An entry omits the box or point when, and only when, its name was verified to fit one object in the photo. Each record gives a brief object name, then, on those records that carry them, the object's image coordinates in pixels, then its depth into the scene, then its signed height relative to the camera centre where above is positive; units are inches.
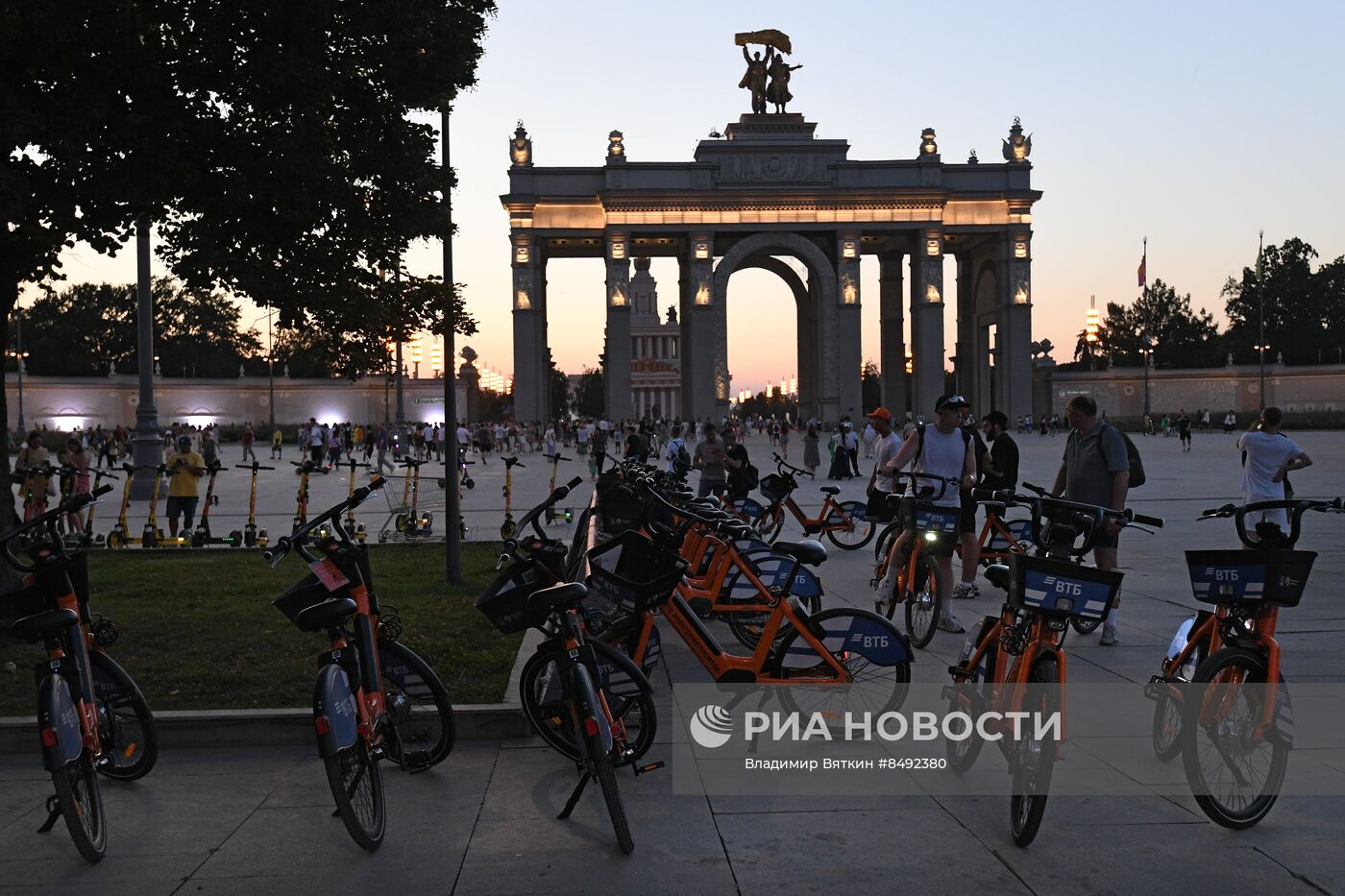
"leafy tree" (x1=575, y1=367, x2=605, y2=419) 5949.8 +94.5
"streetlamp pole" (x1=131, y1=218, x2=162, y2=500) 1017.5 +0.3
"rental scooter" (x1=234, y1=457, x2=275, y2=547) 673.6 -63.2
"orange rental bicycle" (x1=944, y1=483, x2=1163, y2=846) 194.5 -39.1
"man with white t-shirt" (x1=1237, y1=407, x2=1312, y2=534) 462.6 -21.4
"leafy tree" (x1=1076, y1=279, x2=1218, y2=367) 4692.4 +310.2
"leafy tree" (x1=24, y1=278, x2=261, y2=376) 3914.9 +296.7
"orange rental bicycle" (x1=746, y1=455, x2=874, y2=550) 590.6 -56.2
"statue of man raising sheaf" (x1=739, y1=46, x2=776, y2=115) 3110.2 +838.0
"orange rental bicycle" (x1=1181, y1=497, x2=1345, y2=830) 201.3 -48.0
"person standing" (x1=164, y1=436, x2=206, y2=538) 685.3 -33.8
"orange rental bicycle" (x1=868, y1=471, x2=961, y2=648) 362.9 -44.8
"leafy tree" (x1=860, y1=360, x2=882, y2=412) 4845.0 +79.3
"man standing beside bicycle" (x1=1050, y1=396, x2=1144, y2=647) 362.0 -17.6
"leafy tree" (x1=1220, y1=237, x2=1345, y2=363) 4271.7 +353.5
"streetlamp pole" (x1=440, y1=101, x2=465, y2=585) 492.7 -20.7
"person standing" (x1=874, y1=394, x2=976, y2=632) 389.7 -13.8
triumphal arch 2930.6 +440.1
